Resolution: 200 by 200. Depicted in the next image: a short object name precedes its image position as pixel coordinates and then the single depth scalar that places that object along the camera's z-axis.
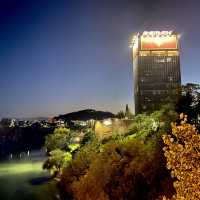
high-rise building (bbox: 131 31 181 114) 94.21
